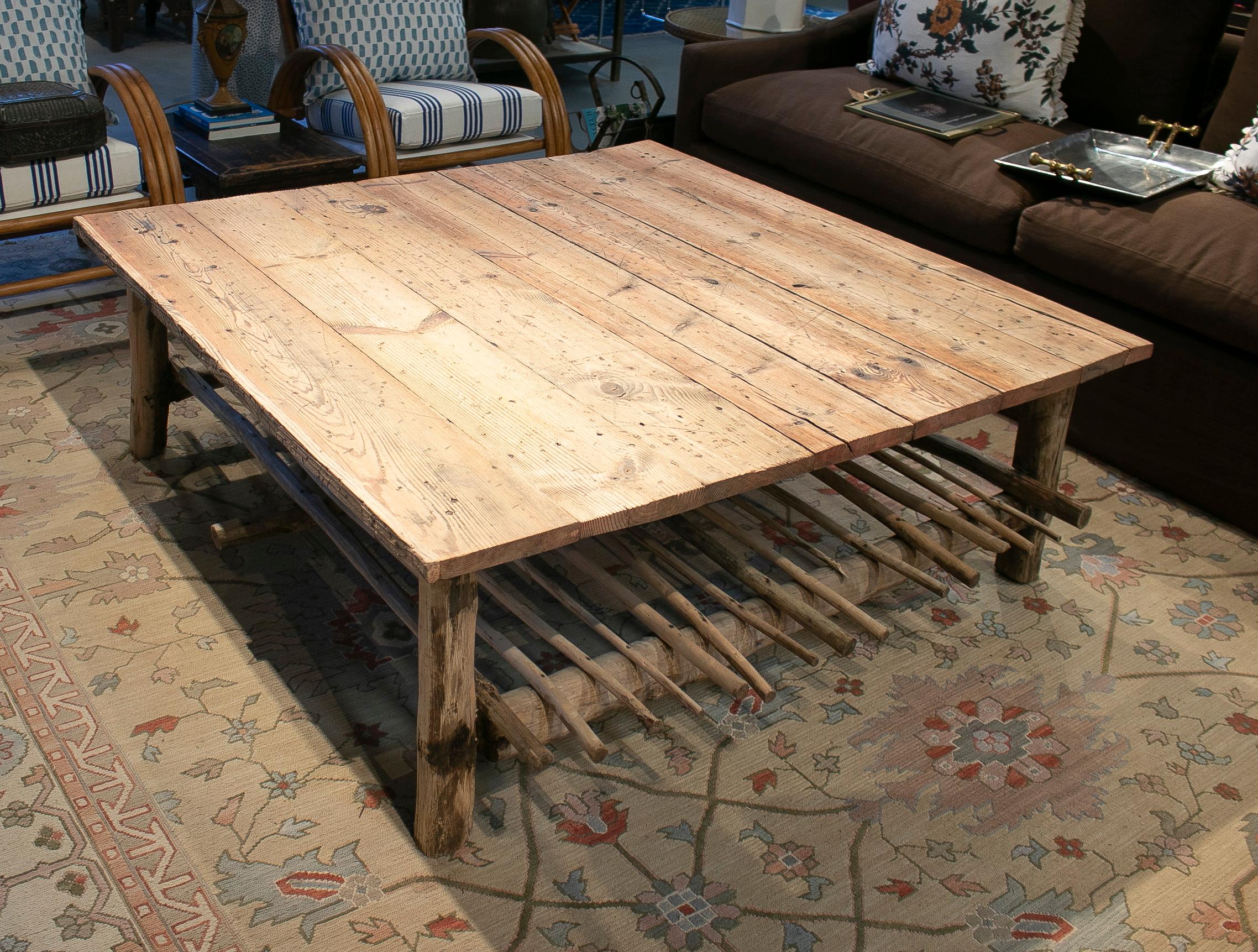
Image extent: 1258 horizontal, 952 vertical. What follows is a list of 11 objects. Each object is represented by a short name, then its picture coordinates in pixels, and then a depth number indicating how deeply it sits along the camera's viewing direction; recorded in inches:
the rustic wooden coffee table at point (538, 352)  56.2
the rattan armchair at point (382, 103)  120.8
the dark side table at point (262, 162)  114.4
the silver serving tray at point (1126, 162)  104.6
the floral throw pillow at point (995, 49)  120.0
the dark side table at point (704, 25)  150.7
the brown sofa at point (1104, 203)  95.2
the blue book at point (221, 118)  121.9
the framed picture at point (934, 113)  118.7
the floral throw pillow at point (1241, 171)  102.2
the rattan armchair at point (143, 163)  106.7
